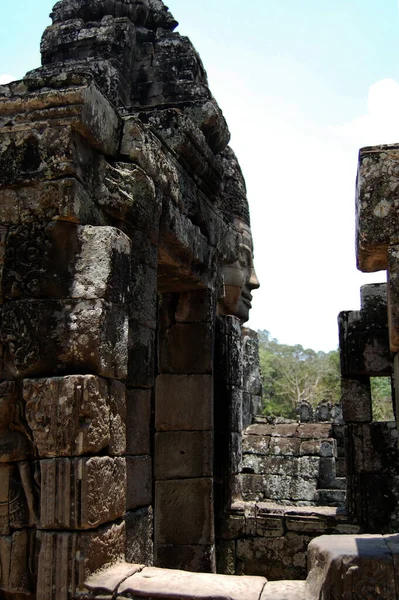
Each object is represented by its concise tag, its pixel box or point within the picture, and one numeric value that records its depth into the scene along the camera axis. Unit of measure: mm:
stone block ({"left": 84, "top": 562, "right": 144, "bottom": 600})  3779
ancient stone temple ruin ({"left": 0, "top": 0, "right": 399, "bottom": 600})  3871
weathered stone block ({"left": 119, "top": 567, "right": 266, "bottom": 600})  3627
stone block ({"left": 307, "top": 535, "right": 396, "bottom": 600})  3254
